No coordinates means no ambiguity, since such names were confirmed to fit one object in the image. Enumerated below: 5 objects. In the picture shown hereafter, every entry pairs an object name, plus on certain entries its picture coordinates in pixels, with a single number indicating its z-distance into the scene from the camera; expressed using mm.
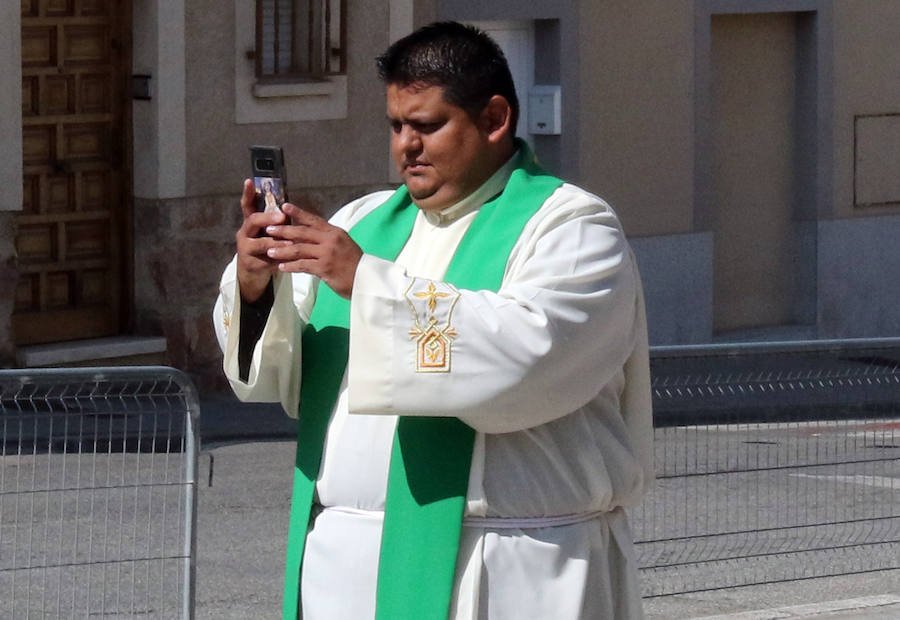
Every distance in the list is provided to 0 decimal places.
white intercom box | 30120
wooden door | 25859
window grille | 26862
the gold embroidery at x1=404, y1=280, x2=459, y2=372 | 7121
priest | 7140
